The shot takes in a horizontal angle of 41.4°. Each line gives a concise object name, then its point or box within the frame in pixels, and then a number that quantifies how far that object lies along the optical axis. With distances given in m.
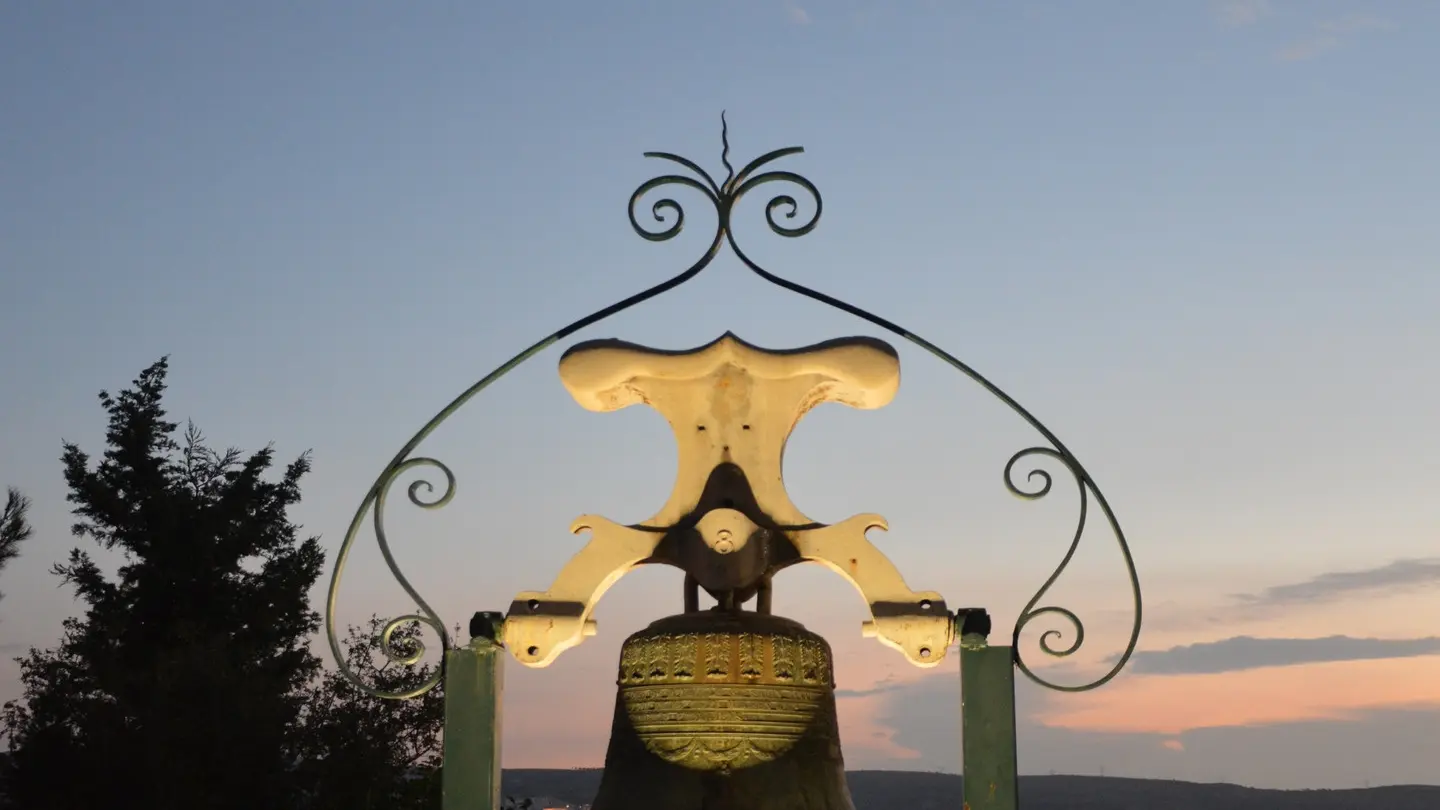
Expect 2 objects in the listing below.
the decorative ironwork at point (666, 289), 6.27
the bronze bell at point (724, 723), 6.09
